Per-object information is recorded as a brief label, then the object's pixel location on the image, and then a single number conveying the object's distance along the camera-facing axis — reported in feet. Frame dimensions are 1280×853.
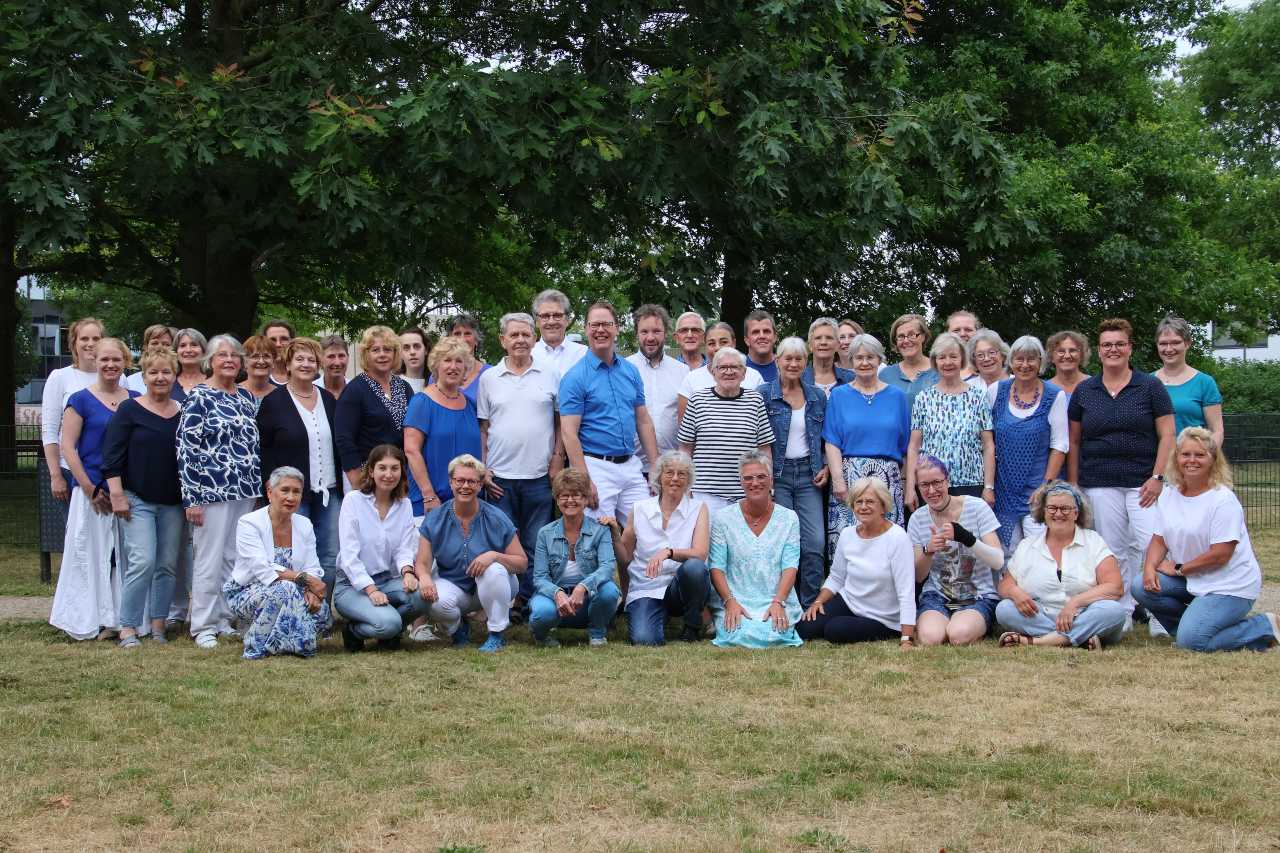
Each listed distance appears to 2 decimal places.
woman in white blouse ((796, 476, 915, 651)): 24.94
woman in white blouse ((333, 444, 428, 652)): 24.75
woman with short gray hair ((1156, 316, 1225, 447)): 27.09
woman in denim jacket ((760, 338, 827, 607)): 26.81
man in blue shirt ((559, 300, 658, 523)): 26.61
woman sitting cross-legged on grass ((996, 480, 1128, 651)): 24.30
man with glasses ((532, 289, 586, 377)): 27.91
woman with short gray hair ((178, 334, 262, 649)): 25.79
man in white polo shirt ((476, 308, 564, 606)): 26.73
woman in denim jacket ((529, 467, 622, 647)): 24.94
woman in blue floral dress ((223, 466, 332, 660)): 24.08
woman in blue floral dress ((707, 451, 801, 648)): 25.11
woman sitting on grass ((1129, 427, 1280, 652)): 23.97
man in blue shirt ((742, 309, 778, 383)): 27.91
